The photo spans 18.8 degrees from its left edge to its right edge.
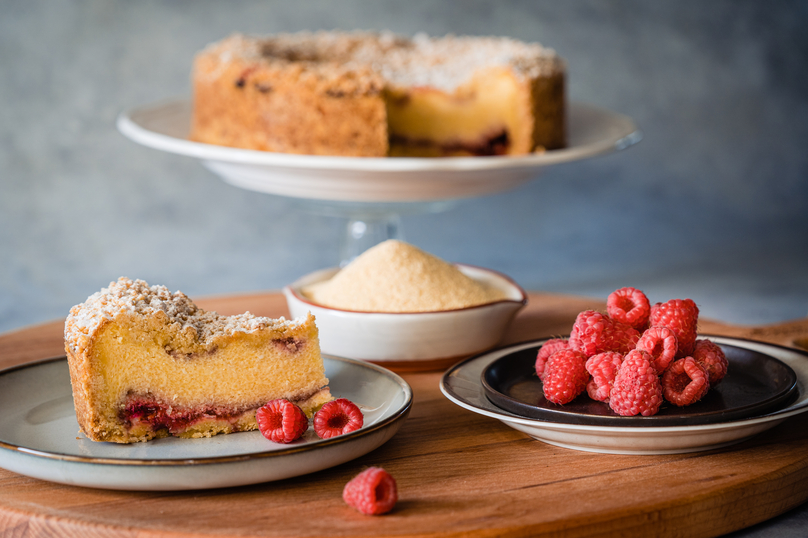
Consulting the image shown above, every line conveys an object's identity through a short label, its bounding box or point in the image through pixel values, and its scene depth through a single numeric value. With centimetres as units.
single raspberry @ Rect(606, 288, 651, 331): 111
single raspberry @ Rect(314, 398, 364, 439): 107
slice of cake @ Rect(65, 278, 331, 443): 108
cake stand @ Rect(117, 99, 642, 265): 134
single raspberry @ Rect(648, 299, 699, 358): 109
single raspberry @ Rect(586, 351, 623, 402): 107
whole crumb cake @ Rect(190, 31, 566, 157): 146
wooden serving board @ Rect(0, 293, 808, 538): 101
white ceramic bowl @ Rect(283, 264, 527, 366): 118
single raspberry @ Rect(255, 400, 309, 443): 106
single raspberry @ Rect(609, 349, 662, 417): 105
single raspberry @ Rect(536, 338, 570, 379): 111
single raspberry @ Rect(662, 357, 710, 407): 106
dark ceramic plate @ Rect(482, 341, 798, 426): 105
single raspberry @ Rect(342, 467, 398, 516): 101
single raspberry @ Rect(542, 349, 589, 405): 108
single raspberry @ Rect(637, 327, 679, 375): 107
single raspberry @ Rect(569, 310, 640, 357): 109
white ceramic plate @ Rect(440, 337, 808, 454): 104
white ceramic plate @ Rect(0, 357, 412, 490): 102
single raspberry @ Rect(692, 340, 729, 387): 108
